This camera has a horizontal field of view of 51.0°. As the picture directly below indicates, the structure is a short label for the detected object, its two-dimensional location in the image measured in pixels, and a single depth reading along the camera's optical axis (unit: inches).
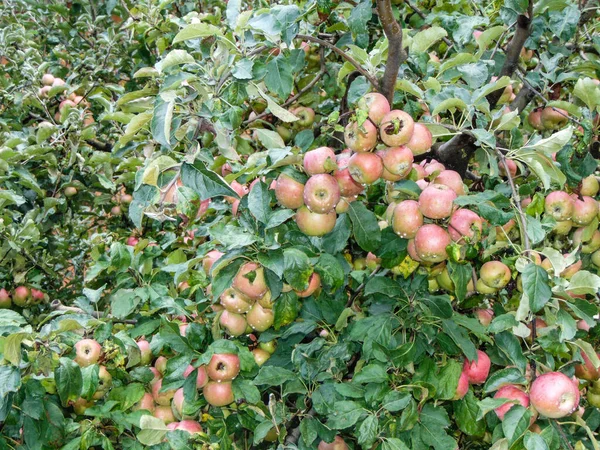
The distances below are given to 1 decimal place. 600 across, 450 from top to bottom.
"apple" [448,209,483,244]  54.1
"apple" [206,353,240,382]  61.6
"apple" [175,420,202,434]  63.8
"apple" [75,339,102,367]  66.1
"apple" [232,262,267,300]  56.1
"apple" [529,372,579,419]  54.0
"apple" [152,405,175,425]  69.9
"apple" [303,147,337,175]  54.2
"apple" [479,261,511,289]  58.8
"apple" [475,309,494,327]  67.2
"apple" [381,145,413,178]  52.9
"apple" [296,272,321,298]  60.8
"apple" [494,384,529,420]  57.0
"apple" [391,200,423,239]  55.9
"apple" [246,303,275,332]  61.9
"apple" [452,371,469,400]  62.1
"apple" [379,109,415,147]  51.8
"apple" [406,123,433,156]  54.9
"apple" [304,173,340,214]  53.3
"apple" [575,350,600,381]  72.8
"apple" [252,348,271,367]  69.1
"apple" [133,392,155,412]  68.9
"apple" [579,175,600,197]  72.6
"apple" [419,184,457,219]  54.3
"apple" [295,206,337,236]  56.4
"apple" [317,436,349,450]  66.5
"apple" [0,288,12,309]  105.7
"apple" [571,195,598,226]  70.4
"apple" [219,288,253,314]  60.3
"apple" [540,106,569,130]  81.8
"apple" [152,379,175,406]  70.0
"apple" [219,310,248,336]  63.2
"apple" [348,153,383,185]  52.9
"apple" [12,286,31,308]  106.7
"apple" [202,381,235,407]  62.9
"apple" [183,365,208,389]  62.2
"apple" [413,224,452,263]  54.8
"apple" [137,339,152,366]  71.0
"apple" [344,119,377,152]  52.3
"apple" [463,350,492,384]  63.3
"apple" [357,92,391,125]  52.2
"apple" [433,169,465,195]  60.6
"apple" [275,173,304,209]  56.5
